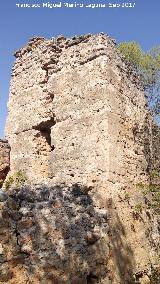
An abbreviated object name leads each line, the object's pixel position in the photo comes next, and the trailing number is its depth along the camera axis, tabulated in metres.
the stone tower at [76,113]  4.78
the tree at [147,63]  6.98
